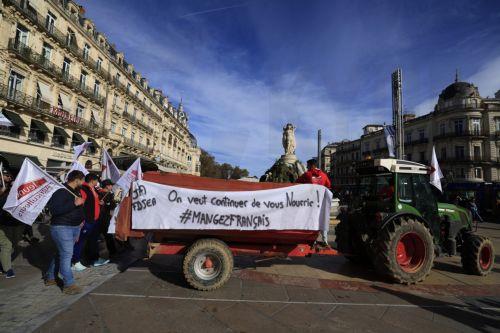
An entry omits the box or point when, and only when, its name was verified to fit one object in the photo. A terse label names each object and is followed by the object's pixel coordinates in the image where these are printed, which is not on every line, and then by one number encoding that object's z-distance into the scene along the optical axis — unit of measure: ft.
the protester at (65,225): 15.74
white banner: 17.07
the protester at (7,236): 17.51
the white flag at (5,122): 29.65
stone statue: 71.00
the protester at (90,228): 20.34
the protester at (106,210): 23.96
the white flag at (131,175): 21.70
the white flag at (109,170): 27.09
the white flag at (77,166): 30.13
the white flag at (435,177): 26.55
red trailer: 16.78
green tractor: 18.95
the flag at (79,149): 34.44
